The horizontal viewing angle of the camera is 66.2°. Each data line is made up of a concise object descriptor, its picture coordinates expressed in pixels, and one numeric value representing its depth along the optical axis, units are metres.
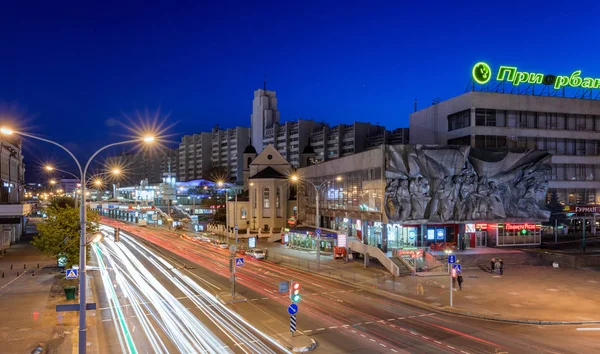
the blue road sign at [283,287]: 23.02
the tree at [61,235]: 36.62
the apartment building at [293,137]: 150.07
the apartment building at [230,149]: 179.38
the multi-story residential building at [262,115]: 166.38
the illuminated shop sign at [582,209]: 59.41
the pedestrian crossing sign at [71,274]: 23.05
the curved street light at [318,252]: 42.28
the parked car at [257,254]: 52.21
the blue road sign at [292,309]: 20.08
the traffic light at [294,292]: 21.22
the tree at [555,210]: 61.41
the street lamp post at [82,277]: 17.29
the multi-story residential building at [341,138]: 137.38
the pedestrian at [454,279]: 28.70
